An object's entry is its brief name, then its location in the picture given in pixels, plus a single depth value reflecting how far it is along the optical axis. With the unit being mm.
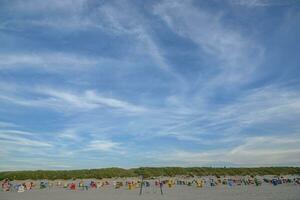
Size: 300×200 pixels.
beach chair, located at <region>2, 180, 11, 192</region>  27720
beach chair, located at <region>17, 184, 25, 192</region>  26438
